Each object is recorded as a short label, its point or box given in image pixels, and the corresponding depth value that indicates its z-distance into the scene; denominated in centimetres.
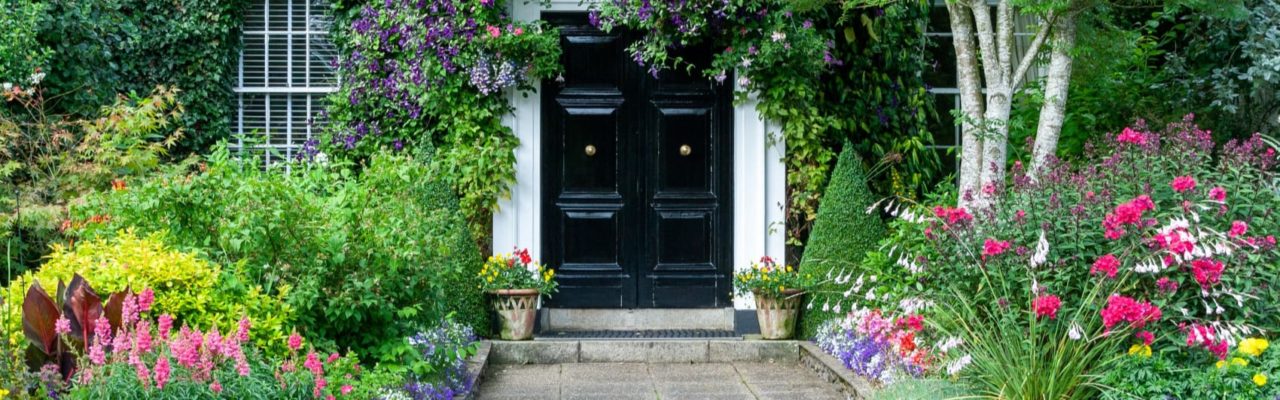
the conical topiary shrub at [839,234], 777
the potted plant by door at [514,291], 791
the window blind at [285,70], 886
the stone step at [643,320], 845
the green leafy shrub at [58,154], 746
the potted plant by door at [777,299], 793
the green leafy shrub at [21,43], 793
